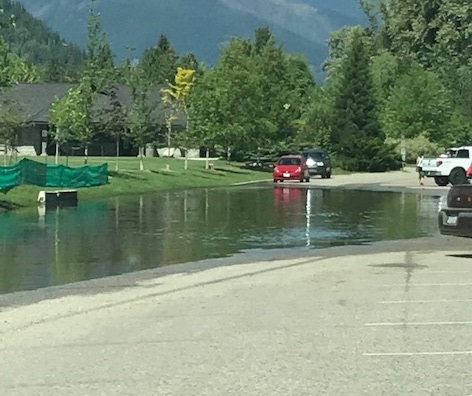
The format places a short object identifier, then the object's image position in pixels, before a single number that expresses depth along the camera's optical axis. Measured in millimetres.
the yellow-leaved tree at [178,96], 80144
